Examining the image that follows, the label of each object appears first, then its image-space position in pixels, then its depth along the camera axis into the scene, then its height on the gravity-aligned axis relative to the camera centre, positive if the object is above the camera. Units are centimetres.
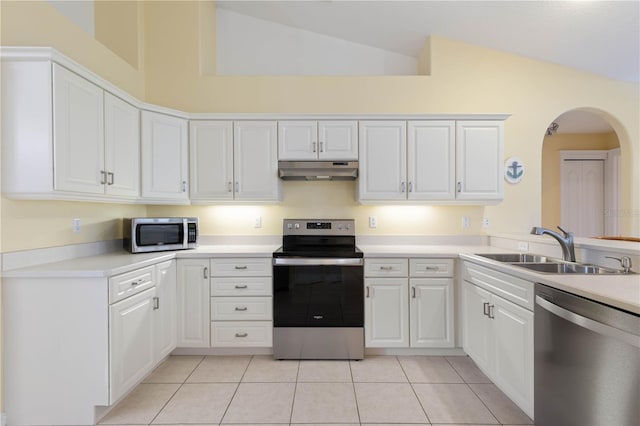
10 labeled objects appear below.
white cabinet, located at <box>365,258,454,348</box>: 273 -85
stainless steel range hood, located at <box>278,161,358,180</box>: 291 +40
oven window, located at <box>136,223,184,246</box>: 267 -20
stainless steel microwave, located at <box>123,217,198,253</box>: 264 -19
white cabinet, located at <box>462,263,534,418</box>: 179 -80
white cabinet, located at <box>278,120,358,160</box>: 298 +69
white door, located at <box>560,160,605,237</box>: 532 +22
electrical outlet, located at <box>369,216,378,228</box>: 329 -12
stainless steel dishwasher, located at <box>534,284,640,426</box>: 116 -64
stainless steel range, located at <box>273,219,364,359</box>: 269 -81
